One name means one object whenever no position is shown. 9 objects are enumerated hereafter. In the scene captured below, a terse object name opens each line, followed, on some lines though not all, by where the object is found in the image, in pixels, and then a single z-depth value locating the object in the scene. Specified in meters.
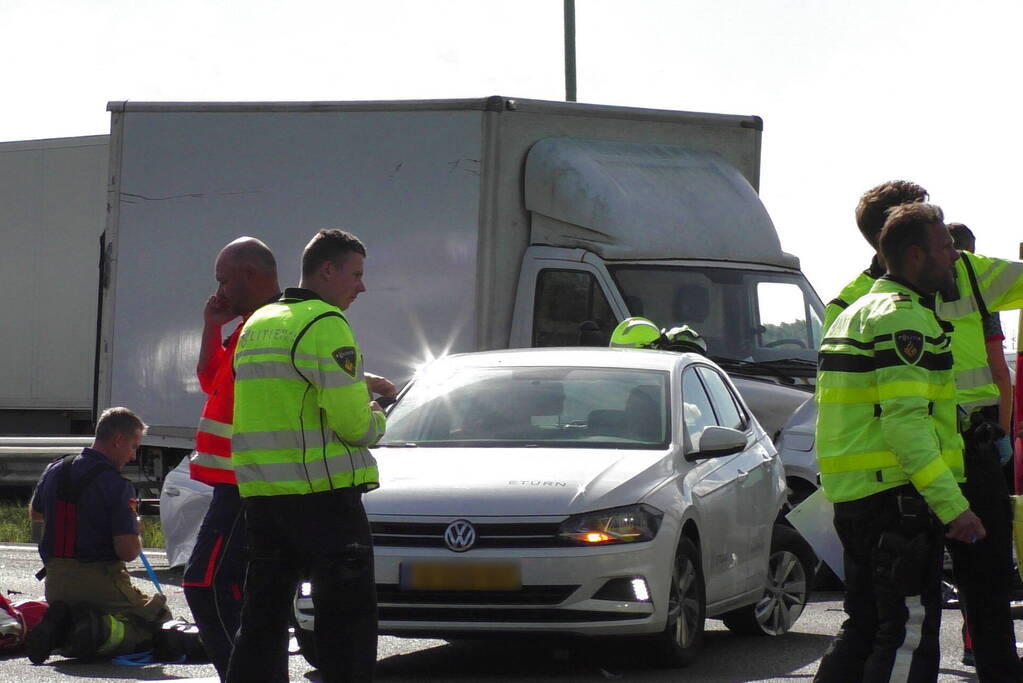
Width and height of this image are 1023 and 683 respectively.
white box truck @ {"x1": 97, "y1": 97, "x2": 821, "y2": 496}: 24.86
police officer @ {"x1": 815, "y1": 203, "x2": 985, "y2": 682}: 9.82
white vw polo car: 14.28
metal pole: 38.83
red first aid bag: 16.58
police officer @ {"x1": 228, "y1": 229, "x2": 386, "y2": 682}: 10.35
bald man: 11.93
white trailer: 40.11
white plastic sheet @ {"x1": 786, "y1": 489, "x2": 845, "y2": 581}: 11.13
